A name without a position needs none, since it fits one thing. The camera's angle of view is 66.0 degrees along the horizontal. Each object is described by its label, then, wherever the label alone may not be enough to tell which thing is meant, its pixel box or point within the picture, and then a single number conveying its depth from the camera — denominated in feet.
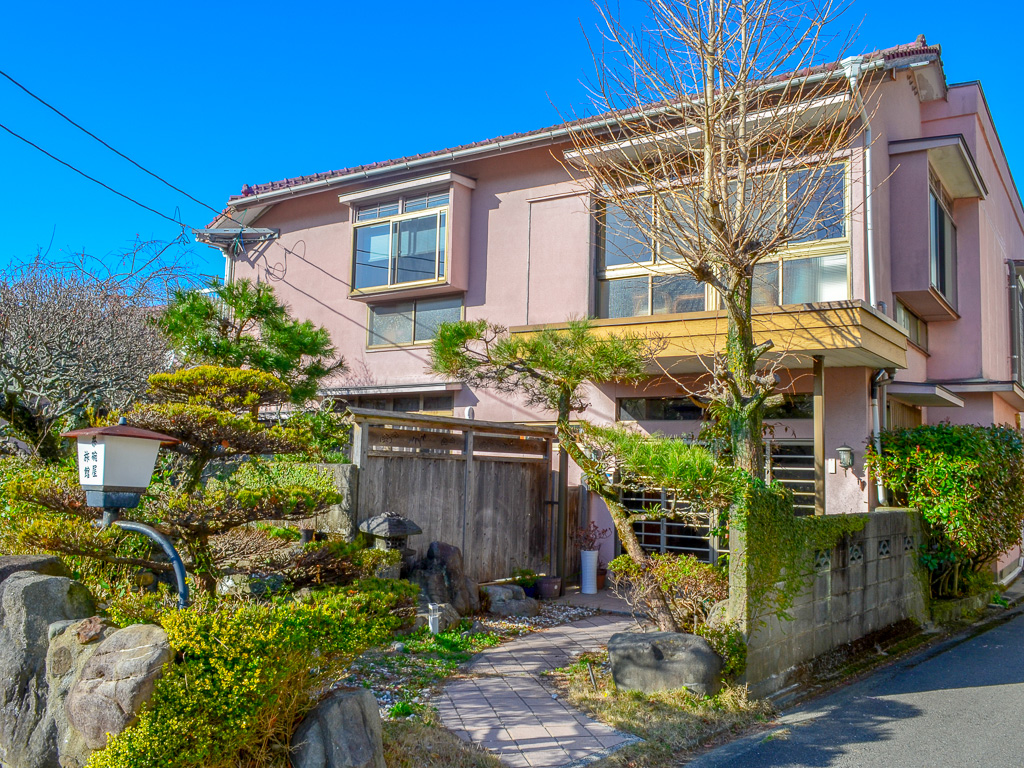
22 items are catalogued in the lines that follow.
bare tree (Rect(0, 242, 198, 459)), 29.22
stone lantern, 27.66
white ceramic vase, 36.91
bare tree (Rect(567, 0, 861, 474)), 22.58
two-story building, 35.40
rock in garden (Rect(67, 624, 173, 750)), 12.44
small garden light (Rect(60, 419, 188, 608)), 14.67
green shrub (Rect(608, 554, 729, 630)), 22.50
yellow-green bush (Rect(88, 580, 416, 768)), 12.24
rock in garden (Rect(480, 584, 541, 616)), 30.45
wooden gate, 29.37
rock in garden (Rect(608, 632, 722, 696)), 19.90
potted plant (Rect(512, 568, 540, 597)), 34.71
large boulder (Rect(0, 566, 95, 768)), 14.98
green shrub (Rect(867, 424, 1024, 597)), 33.09
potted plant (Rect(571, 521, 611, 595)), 36.94
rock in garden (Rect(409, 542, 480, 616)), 28.25
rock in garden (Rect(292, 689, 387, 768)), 13.47
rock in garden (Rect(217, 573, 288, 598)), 23.40
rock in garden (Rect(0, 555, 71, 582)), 17.21
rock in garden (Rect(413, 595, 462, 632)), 26.40
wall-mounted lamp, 34.65
